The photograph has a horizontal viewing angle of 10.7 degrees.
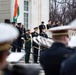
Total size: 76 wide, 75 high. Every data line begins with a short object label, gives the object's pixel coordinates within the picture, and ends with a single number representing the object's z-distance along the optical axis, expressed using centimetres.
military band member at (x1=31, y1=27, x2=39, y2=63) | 1737
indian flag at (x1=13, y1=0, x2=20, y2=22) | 2327
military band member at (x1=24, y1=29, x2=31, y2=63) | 1750
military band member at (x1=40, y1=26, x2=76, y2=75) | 453
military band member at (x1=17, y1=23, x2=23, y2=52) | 1831
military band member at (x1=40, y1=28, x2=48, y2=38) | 1833
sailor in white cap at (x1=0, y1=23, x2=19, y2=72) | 293
